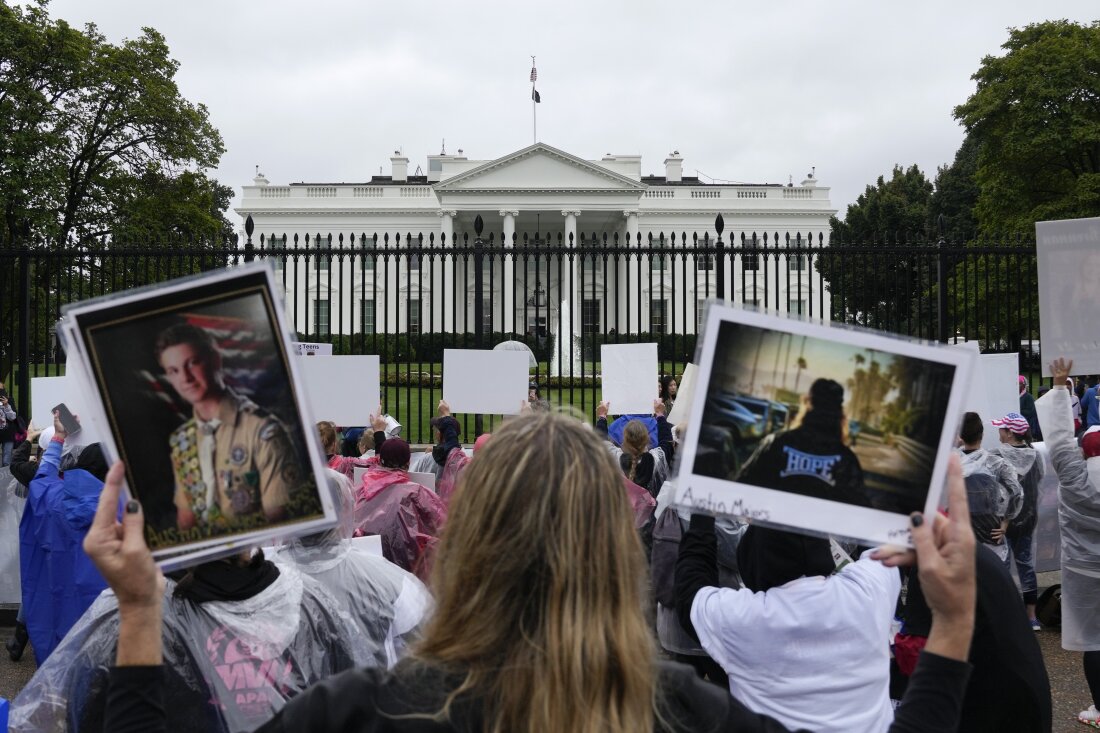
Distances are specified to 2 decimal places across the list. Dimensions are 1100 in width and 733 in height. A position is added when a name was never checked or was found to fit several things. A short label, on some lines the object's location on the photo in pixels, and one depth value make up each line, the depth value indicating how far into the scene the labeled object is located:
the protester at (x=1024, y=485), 6.45
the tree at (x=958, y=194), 50.62
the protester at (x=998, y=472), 5.59
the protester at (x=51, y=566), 5.39
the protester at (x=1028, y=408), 10.83
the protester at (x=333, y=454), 5.56
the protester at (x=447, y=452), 6.32
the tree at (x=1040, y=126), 30.34
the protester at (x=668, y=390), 11.16
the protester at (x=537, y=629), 1.26
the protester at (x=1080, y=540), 4.89
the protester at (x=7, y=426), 9.91
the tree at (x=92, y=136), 23.05
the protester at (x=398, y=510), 5.05
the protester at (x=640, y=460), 5.62
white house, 44.22
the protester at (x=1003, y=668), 2.32
